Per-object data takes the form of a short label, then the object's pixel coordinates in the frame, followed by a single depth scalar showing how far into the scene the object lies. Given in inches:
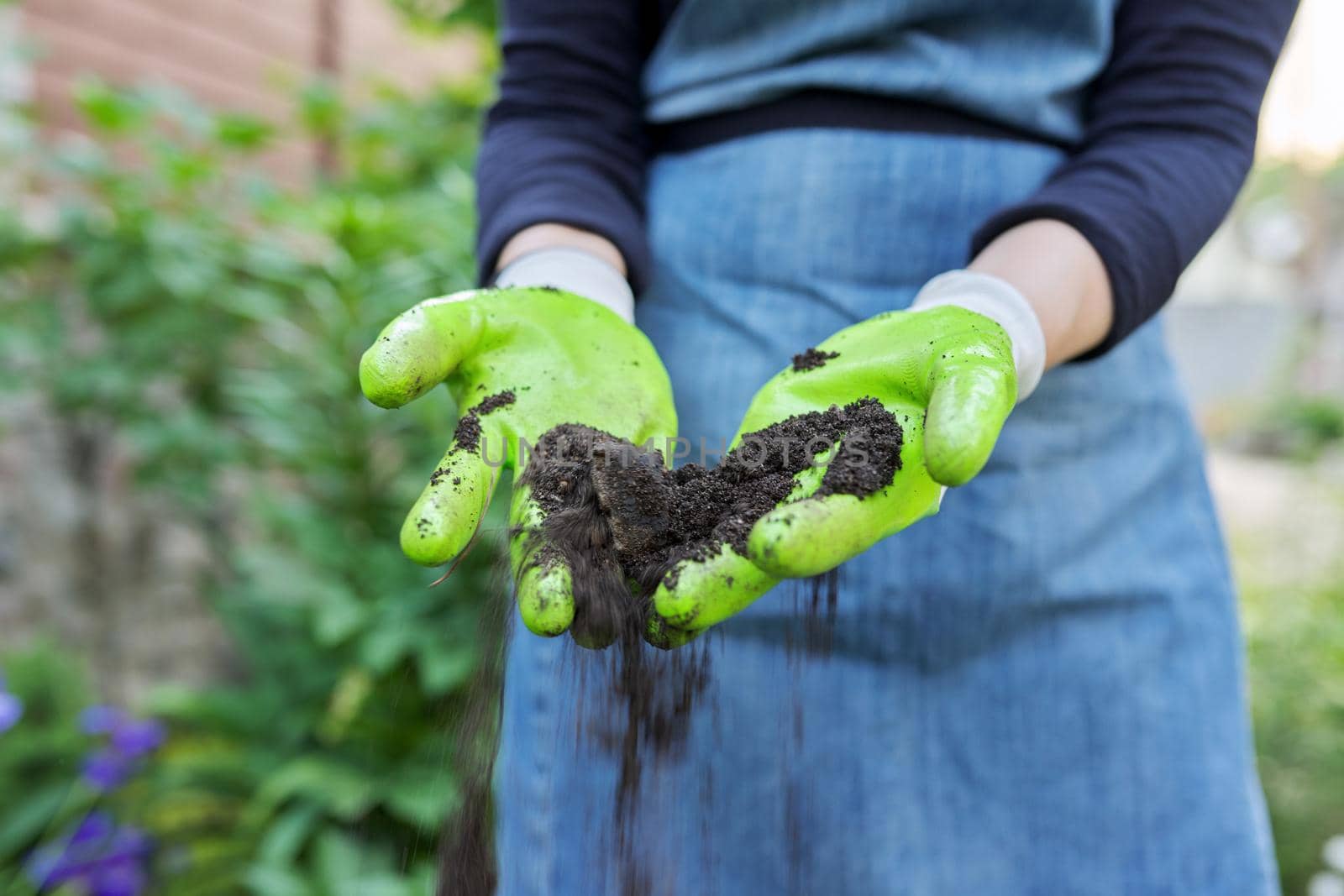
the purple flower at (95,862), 71.2
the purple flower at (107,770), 75.7
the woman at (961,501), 37.4
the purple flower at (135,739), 78.8
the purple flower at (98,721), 80.5
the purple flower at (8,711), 68.5
